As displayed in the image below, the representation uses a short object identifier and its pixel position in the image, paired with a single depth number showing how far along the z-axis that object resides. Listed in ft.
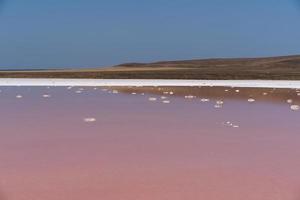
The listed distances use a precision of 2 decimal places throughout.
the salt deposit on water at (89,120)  29.78
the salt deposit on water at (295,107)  37.08
